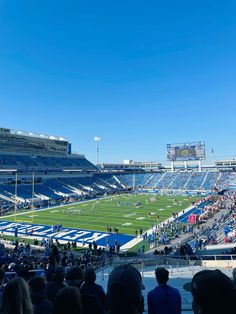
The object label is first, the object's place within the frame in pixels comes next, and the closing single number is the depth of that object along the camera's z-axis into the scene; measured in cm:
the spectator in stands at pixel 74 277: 340
